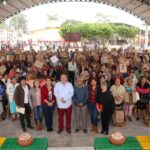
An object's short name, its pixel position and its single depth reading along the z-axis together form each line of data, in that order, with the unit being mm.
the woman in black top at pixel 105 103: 4265
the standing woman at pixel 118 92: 4720
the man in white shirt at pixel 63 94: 4322
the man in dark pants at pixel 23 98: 4415
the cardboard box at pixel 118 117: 4720
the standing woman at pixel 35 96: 4467
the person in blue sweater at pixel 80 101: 4366
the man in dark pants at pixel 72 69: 6963
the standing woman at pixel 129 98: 4825
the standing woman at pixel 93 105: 4454
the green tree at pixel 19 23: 68238
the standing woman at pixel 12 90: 4772
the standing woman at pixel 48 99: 4430
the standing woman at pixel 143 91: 4922
